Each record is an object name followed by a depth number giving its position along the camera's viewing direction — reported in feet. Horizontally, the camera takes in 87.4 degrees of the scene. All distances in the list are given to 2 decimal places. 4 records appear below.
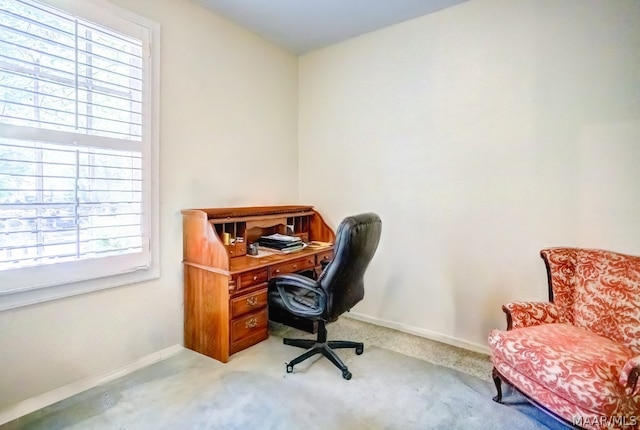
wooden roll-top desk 7.70
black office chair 6.55
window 5.83
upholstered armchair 4.71
